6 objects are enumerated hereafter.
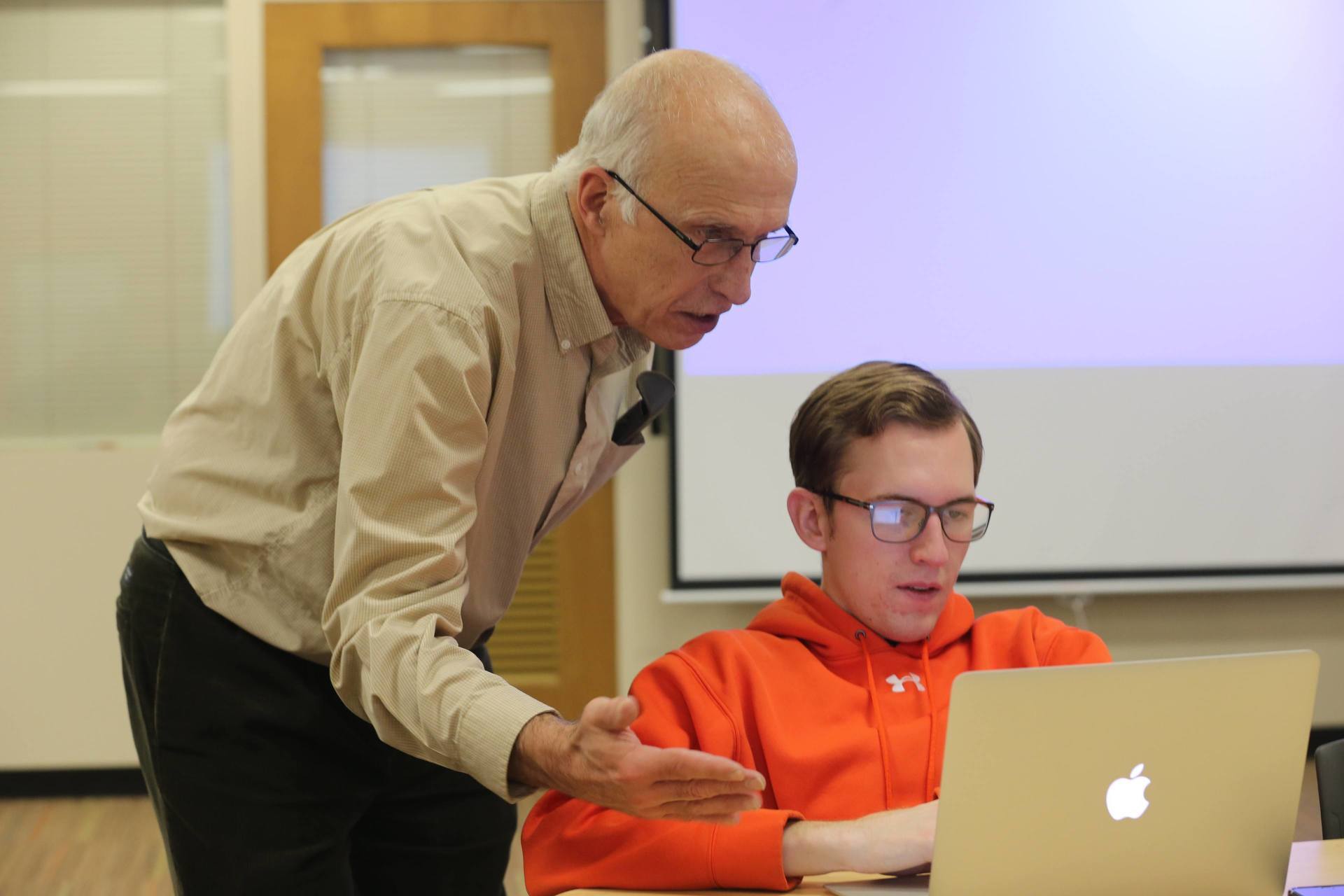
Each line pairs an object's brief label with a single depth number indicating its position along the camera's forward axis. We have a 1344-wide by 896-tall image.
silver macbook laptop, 0.95
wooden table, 1.15
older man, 1.16
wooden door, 3.46
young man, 1.34
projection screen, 3.26
